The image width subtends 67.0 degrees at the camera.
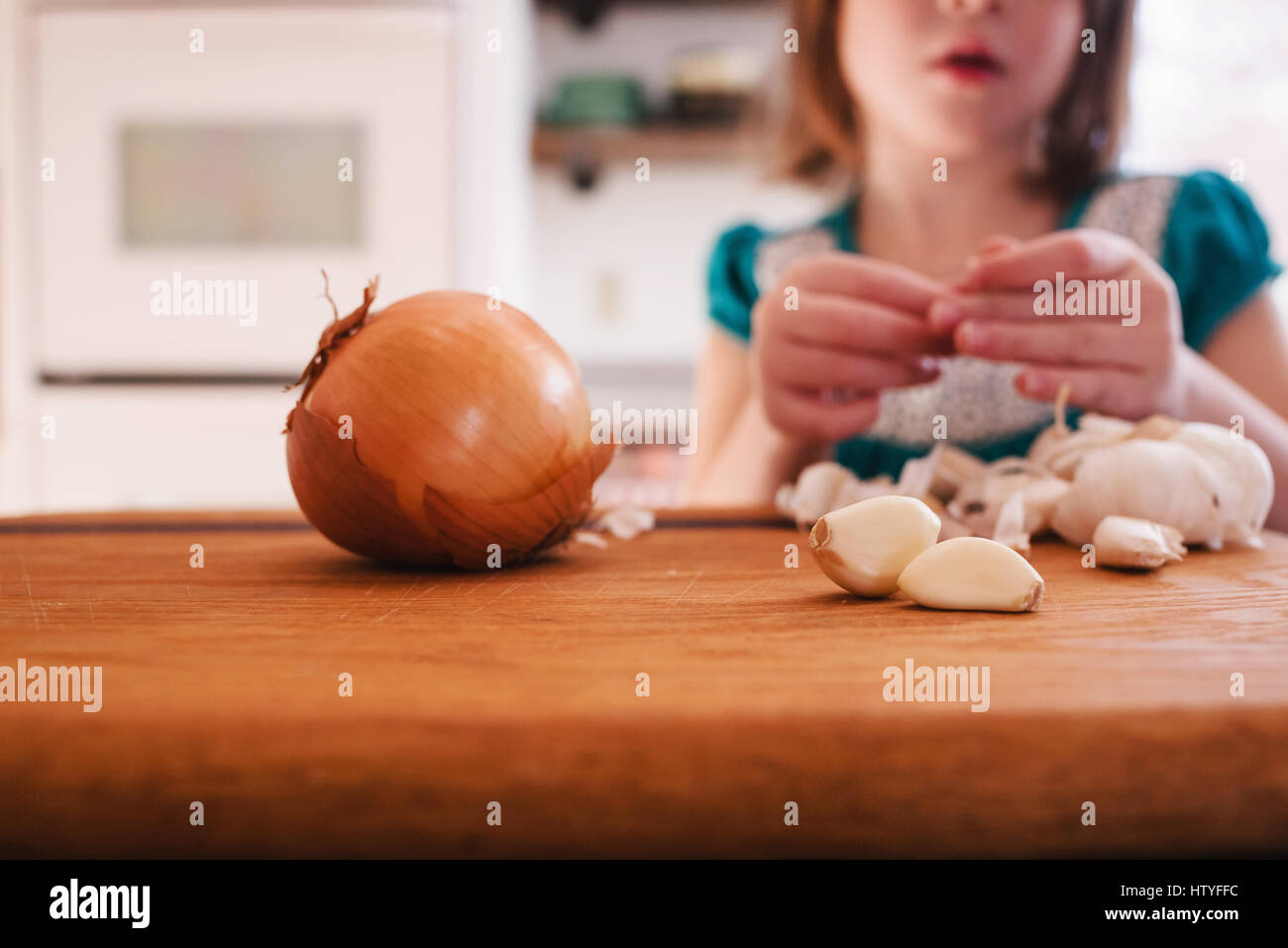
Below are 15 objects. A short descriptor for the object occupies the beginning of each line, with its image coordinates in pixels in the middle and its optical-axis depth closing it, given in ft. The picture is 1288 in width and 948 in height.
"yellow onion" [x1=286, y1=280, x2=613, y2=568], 1.40
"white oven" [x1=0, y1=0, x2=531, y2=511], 5.21
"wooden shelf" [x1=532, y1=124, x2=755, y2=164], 6.26
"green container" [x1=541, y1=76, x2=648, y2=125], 6.32
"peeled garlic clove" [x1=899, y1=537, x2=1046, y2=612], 1.23
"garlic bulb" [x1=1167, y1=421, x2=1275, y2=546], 1.65
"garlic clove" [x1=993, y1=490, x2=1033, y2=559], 1.73
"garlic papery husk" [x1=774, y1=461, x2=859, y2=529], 2.04
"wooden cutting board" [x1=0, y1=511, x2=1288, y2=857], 0.86
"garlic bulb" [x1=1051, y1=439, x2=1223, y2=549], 1.61
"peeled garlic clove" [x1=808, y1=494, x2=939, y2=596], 1.32
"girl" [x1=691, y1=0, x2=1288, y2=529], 1.98
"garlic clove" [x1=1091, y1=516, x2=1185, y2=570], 1.48
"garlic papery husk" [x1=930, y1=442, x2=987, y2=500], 2.02
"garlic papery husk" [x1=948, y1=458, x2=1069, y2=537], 1.79
